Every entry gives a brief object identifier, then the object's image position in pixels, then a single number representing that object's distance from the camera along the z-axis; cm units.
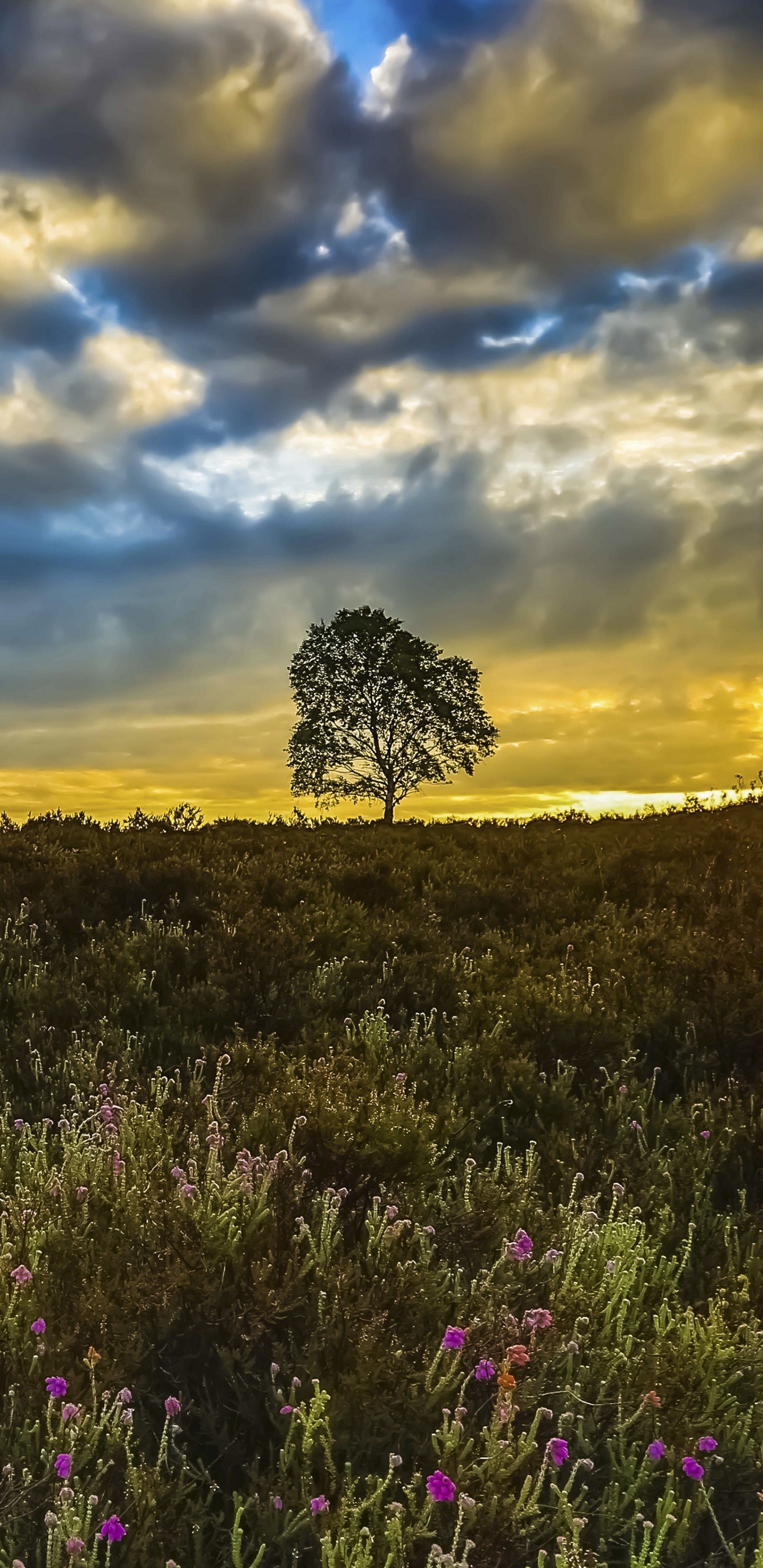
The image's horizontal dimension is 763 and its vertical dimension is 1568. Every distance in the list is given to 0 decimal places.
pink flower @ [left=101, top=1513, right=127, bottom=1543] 283
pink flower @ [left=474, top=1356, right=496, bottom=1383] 346
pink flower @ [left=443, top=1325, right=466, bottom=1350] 343
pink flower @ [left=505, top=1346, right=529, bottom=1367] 346
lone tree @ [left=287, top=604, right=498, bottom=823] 3953
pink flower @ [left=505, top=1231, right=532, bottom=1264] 409
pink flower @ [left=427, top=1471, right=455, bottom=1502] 289
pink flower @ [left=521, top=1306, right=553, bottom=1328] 371
